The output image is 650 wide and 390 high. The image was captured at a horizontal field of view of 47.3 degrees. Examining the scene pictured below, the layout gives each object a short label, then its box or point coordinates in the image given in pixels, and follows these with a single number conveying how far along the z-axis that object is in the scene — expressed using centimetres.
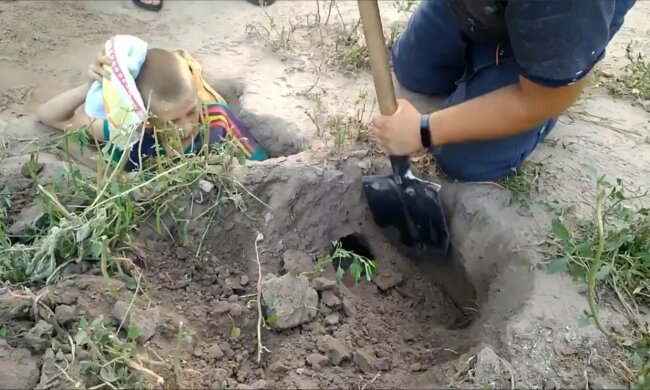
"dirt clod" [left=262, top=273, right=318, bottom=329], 173
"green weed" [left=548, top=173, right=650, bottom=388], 166
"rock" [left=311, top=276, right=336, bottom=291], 181
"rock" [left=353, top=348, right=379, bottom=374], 168
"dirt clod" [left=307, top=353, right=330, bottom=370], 166
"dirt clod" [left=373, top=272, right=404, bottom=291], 204
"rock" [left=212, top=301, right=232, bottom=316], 181
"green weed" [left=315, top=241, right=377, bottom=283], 181
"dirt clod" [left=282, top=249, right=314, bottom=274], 193
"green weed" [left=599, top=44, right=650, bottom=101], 252
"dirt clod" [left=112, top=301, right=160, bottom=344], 163
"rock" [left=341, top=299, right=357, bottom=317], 183
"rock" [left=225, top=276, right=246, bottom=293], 190
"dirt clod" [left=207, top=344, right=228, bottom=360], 168
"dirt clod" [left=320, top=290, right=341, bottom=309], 180
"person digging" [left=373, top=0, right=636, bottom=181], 162
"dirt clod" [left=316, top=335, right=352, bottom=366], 168
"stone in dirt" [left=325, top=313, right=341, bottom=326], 178
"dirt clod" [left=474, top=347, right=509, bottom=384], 158
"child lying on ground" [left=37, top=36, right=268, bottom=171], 222
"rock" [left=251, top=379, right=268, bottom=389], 159
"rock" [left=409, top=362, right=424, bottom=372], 172
